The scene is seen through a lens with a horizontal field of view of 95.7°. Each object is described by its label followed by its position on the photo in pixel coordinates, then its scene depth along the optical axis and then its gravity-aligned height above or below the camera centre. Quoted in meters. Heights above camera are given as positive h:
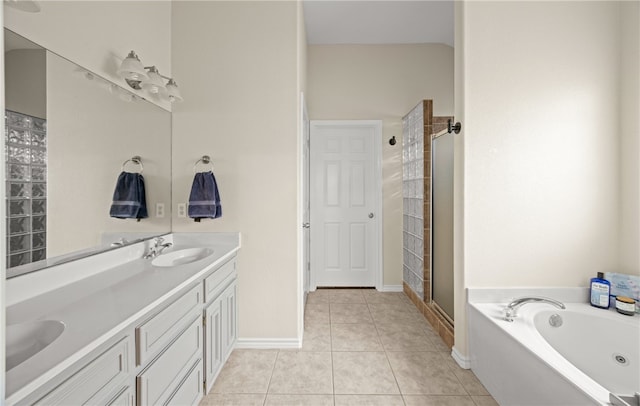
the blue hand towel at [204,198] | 2.05 +0.02
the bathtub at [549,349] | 1.35 -0.81
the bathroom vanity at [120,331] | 0.78 -0.43
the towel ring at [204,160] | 2.16 +0.31
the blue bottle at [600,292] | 1.87 -0.58
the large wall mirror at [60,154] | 1.14 +0.22
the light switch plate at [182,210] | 2.21 -0.07
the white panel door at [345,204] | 3.52 -0.03
